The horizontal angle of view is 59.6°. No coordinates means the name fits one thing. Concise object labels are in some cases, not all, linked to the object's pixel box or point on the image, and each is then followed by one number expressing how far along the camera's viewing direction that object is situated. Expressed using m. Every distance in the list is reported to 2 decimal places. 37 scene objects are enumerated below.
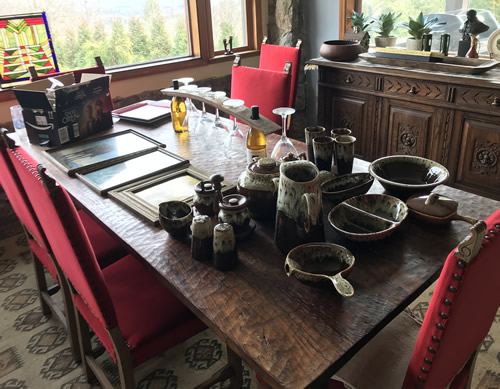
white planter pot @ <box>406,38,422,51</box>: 2.89
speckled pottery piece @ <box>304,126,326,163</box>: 1.52
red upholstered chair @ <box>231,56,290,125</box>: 2.38
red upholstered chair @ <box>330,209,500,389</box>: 0.80
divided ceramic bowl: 1.15
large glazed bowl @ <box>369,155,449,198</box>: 1.36
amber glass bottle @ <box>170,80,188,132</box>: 2.12
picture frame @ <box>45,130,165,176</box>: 1.80
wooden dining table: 0.86
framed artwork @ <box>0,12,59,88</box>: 2.52
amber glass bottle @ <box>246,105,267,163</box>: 1.69
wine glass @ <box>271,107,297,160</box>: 1.56
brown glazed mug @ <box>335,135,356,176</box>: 1.43
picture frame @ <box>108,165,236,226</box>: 1.44
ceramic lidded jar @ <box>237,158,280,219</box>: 1.29
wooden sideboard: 2.47
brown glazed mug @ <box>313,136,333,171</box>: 1.45
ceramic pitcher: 1.06
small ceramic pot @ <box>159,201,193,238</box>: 1.25
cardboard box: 1.93
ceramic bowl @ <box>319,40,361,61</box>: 3.01
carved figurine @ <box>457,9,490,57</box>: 2.64
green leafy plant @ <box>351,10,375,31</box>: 3.18
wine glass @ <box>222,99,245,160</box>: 1.76
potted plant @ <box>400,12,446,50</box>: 2.86
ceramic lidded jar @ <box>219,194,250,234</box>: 1.21
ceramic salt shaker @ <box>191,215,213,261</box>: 1.14
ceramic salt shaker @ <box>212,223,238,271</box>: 1.09
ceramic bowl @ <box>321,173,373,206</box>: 1.35
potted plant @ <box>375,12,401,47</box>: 3.04
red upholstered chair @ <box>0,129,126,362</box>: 1.43
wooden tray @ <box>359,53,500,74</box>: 2.45
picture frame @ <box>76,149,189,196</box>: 1.63
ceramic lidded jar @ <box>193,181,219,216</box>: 1.32
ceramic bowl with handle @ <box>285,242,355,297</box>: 1.06
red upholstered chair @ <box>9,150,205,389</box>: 1.12
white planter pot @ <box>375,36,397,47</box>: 3.07
